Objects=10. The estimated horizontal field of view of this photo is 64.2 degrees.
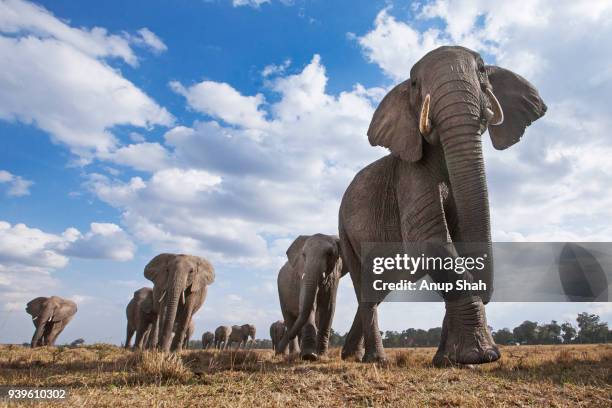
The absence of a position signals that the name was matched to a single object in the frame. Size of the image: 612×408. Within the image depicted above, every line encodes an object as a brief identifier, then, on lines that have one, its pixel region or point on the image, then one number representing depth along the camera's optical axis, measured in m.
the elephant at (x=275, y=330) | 30.43
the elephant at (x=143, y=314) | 26.31
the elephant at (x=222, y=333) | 48.72
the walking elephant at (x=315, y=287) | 9.88
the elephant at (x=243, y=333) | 48.88
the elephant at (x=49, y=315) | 30.39
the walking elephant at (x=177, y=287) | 14.30
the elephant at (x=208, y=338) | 53.88
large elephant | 6.20
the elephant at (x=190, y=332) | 28.86
